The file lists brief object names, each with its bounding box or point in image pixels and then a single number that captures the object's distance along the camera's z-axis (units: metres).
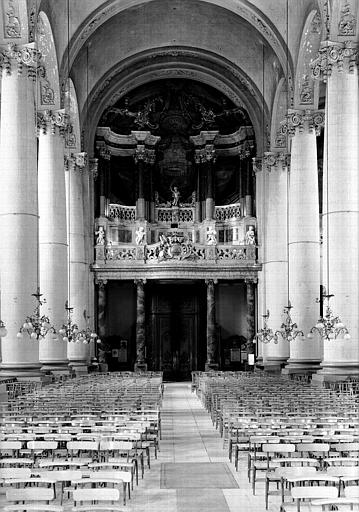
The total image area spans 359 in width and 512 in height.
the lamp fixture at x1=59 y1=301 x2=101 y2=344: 35.18
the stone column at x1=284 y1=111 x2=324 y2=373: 36.97
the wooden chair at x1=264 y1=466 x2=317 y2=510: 10.40
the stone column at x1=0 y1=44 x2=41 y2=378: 28.62
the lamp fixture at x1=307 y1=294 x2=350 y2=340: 27.53
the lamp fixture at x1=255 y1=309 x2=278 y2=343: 39.89
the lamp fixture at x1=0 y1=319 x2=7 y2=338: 20.58
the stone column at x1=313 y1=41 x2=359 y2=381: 28.55
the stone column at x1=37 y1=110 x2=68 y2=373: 37.00
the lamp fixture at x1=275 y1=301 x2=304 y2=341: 35.72
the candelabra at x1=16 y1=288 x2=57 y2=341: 27.70
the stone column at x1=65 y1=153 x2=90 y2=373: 47.50
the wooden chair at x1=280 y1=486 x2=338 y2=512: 8.87
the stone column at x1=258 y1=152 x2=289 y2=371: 46.69
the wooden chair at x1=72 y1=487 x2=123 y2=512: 8.77
